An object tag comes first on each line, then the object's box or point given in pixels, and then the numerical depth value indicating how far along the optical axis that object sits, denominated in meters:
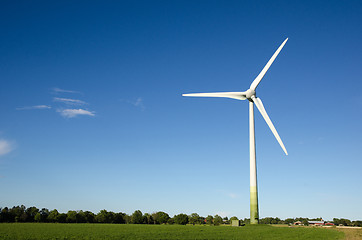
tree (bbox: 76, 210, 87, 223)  145.88
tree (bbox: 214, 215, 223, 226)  185.35
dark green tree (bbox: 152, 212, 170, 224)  166.49
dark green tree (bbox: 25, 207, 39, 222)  148.25
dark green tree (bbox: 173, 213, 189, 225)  163.59
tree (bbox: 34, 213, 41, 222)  145.25
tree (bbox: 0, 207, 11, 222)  137.01
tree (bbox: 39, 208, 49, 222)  147.88
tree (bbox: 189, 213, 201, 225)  186.75
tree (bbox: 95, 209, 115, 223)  152.90
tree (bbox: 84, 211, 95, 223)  151.23
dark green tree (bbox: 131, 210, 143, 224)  163.73
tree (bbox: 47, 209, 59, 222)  144.00
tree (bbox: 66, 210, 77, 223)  144.38
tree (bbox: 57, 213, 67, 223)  145.24
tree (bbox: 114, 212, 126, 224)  160.62
